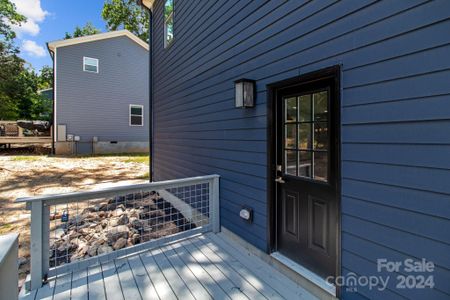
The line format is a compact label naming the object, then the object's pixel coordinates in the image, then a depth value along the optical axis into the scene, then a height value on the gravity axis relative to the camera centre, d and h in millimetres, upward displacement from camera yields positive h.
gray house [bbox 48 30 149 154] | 12883 +2800
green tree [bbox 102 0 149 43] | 20547 +10446
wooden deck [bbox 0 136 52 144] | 13859 +311
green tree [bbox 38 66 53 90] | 27953 +7531
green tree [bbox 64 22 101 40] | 26344 +11883
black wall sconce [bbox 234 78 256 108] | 2900 +608
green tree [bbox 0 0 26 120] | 16328 +5718
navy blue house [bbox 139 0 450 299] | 1480 +82
